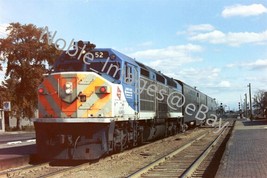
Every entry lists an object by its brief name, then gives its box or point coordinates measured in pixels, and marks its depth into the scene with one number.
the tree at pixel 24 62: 52.69
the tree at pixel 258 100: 108.44
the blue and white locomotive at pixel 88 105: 13.48
